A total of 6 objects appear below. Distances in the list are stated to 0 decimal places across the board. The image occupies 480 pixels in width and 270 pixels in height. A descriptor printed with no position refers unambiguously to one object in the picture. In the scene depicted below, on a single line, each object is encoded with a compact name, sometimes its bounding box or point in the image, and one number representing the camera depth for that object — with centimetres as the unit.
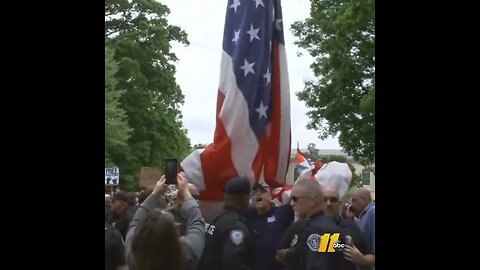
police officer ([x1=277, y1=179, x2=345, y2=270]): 509
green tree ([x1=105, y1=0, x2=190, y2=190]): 1162
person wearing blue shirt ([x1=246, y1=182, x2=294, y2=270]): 534
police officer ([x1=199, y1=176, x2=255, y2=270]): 514
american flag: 571
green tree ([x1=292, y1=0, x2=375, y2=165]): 1564
